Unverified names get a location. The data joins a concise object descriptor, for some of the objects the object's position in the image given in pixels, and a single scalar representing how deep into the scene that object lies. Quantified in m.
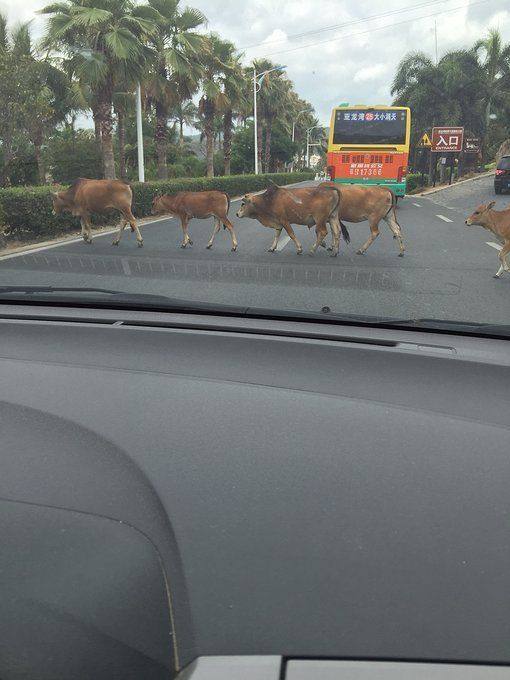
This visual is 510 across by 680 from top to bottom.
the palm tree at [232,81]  40.75
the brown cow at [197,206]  11.16
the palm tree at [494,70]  50.41
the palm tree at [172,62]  31.09
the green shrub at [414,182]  46.09
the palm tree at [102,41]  22.98
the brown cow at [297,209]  9.87
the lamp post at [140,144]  26.92
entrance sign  31.64
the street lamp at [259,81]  54.41
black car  20.97
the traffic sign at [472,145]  46.74
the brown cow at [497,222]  8.19
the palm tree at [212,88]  38.60
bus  21.86
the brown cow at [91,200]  11.03
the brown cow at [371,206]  10.84
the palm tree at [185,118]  77.14
